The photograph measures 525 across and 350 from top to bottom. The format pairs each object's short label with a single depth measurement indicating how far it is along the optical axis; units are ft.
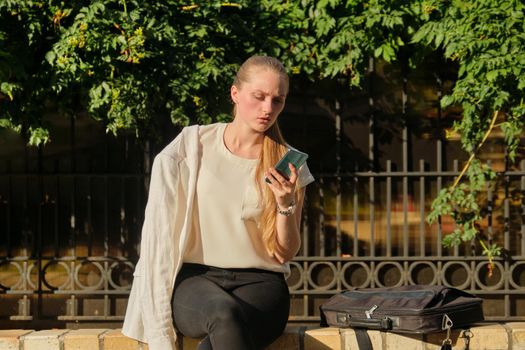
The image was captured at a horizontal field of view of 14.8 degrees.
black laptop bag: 26.82
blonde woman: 26.23
